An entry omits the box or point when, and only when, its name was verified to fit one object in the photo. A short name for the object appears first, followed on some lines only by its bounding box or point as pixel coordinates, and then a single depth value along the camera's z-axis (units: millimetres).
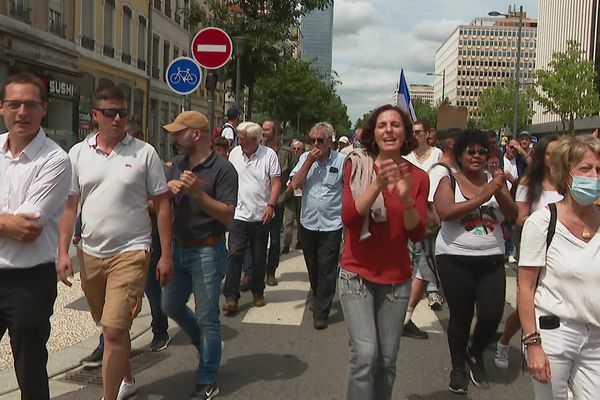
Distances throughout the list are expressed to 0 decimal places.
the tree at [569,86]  44219
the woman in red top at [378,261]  3572
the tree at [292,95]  41731
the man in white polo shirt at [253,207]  7082
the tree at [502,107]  67938
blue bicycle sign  9758
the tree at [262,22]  18672
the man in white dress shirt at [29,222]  3309
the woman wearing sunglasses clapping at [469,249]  4797
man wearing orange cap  4598
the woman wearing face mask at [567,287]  3027
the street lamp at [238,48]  16531
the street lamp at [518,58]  34469
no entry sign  9773
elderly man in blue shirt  6684
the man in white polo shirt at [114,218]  4035
